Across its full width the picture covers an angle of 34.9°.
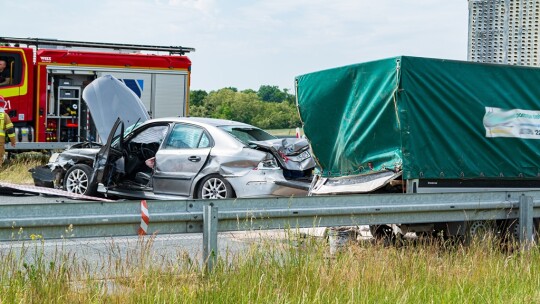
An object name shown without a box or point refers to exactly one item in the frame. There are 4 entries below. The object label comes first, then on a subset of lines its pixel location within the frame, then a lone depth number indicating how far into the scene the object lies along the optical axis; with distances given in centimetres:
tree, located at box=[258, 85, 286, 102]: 4831
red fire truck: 2147
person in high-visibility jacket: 1764
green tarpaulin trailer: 988
